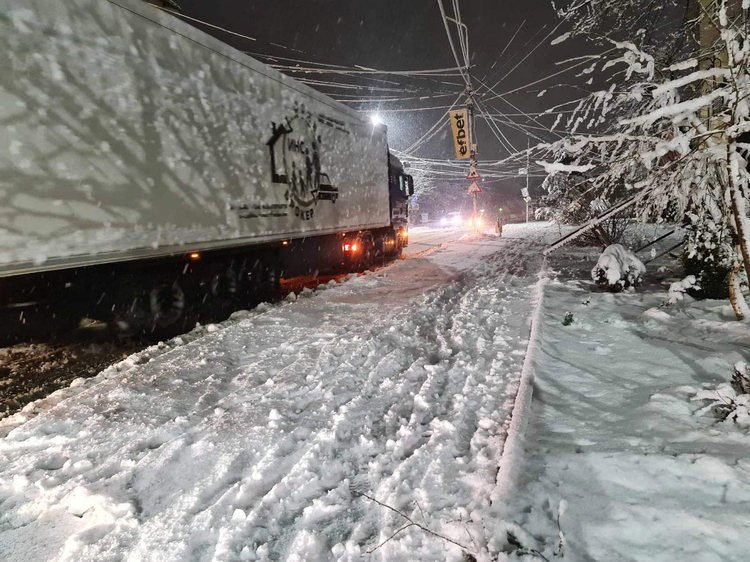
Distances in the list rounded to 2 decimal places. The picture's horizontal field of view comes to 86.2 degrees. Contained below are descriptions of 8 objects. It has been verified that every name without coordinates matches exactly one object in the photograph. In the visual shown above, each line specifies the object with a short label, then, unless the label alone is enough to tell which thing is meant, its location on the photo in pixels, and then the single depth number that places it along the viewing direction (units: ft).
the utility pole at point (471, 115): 68.54
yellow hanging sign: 67.77
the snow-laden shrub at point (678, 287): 17.85
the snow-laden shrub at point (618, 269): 22.45
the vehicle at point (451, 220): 149.97
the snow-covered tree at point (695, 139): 10.65
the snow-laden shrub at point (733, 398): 9.01
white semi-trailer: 12.34
